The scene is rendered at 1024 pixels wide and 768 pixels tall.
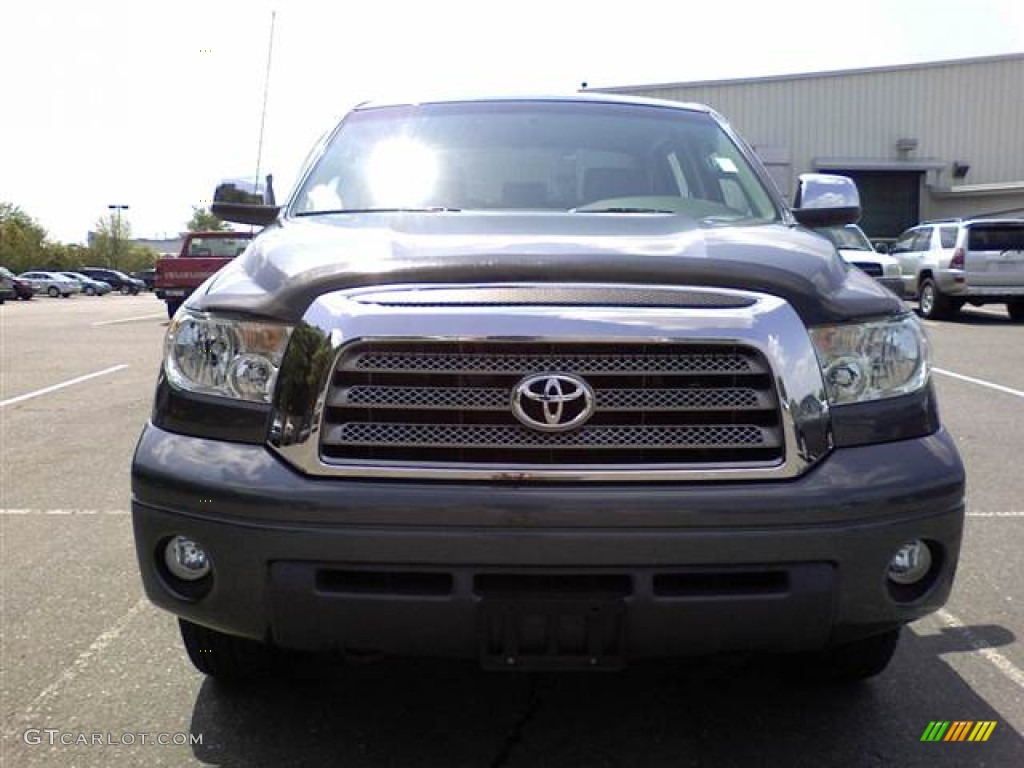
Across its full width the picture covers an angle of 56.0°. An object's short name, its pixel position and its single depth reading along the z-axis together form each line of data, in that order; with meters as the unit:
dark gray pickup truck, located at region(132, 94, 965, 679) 2.19
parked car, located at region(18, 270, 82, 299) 55.44
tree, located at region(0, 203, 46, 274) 72.50
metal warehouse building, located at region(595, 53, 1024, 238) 31.50
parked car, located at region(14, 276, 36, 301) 46.03
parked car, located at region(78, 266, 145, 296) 68.12
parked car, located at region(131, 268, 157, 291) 73.05
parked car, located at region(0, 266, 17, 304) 38.94
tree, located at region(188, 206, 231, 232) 85.23
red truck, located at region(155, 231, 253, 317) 19.52
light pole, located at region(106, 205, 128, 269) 98.69
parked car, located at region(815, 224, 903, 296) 14.92
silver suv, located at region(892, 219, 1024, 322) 16.58
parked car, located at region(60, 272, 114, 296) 61.28
